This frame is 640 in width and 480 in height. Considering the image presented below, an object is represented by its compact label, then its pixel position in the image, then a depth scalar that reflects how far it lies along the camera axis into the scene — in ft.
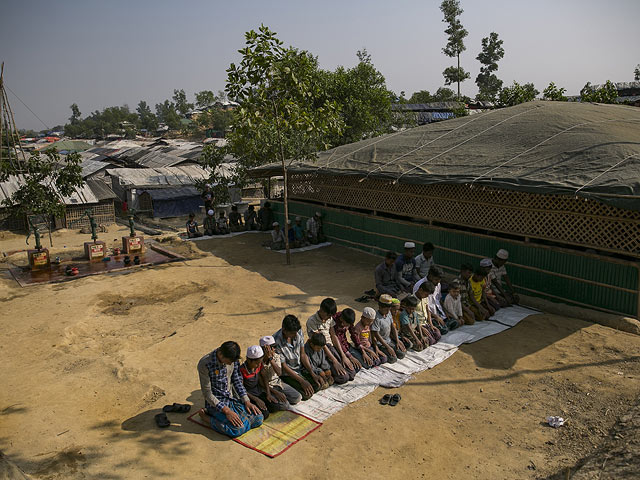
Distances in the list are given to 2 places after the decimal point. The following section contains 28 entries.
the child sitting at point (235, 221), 62.90
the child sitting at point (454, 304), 28.17
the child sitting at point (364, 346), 23.58
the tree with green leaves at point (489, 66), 175.63
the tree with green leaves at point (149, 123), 323.78
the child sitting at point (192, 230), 60.54
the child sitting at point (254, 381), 19.30
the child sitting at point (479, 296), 29.32
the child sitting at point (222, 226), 61.31
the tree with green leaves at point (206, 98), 344.49
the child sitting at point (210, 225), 61.16
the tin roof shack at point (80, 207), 68.69
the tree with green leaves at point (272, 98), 41.06
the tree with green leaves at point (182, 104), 404.77
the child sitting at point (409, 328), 25.50
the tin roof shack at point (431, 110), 142.72
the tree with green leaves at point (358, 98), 77.93
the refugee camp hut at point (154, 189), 81.82
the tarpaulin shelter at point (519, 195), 28.73
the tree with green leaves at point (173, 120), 285.43
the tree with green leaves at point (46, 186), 54.34
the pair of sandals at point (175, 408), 20.61
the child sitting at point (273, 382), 19.62
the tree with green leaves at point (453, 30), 150.20
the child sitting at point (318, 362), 21.09
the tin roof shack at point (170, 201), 81.20
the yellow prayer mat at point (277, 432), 17.89
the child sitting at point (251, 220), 63.31
